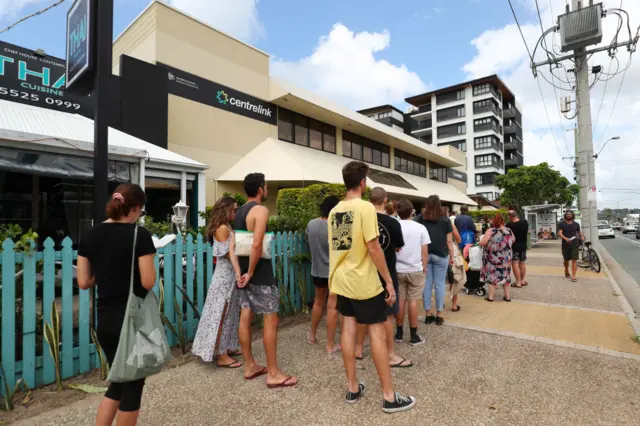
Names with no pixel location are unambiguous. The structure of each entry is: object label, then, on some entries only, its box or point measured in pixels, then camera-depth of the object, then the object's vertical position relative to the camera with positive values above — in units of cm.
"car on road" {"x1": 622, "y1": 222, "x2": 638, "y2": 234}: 4431 -109
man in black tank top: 302 -61
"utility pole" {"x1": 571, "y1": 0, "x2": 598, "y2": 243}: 1166 +208
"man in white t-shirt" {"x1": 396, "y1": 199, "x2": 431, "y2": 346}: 414 -56
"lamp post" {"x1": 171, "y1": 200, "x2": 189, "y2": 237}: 595 +12
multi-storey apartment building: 5256 +1574
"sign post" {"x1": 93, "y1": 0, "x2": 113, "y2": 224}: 280 +101
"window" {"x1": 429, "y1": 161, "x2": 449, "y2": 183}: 2903 +425
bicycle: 961 -111
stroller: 675 -120
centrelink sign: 1134 +462
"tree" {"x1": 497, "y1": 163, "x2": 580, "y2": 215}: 3034 +312
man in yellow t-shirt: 265 -50
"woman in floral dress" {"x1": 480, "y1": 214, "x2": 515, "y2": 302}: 614 -64
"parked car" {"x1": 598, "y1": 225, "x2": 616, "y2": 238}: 3071 -109
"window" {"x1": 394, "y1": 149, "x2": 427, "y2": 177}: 2419 +431
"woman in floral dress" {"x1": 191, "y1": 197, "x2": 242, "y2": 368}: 336 -78
